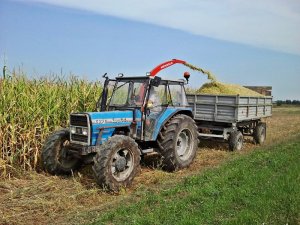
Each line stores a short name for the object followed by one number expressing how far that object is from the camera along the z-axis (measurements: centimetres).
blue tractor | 681
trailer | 1115
